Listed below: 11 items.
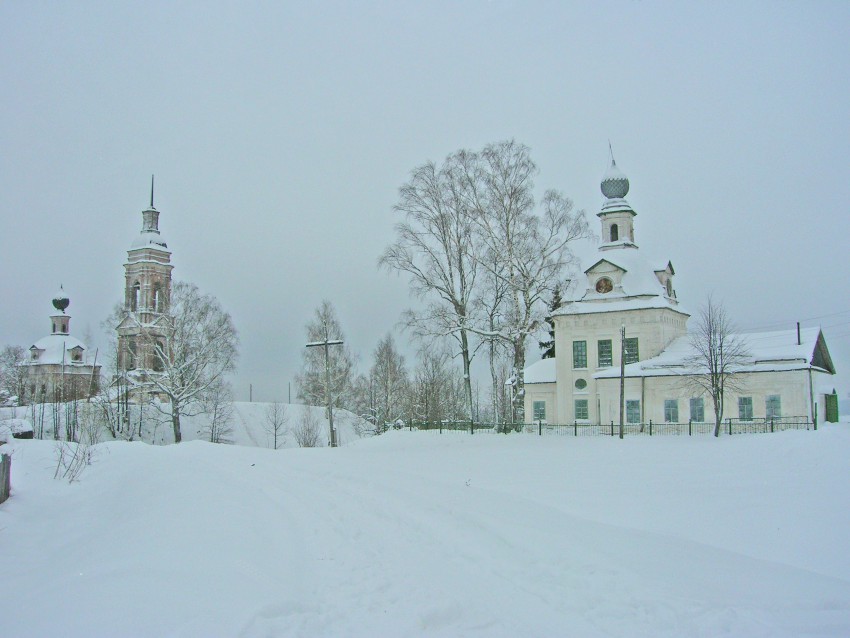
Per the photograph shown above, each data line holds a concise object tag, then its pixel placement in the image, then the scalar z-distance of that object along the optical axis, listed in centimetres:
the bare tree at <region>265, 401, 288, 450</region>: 5688
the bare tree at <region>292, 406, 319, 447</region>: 4966
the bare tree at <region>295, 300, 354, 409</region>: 4762
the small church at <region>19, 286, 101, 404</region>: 6431
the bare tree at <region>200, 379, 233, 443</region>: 4512
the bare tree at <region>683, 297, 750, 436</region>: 2827
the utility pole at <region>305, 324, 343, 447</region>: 3335
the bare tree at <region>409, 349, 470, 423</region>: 5319
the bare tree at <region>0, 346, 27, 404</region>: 5581
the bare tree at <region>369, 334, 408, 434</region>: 5016
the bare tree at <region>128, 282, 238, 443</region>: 4206
